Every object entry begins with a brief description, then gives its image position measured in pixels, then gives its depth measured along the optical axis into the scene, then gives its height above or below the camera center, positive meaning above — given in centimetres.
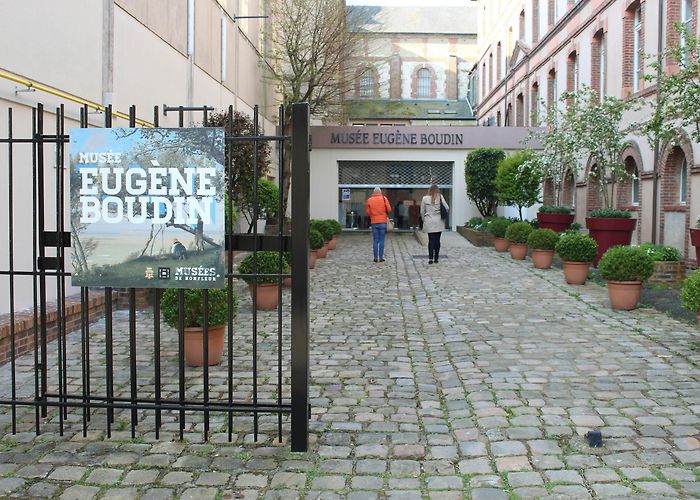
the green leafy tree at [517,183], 2014 +137
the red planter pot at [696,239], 1007 -14
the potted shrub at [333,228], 1890 -3
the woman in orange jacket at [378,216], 1614 +28
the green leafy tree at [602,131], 1391 +198
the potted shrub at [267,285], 950 -81
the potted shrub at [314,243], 1476 -33
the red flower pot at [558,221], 1814 +20
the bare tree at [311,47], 2439 +653
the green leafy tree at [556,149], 1478 +181
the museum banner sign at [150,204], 444 +15
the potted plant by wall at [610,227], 1373 +4
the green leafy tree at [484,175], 2423 +188
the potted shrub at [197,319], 664 -89
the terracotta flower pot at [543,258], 1441 -61
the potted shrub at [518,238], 1653 -23
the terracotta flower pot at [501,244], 1894 -43
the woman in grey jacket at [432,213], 1513 +34
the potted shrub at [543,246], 1435 -37
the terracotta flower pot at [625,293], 948 -89
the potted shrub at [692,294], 706 -67
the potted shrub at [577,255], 1192 -45
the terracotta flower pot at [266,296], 975 -97
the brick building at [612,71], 1461 +480
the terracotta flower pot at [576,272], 1199 -75
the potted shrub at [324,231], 1701 -8
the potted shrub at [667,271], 1207 -73
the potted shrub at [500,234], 1894 -15
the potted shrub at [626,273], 941 -61
